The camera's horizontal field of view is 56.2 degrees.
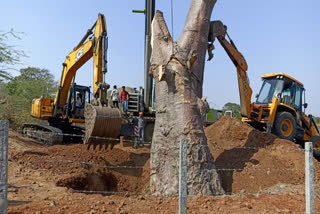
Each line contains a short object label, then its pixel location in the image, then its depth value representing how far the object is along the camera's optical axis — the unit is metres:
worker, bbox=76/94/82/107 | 12.53
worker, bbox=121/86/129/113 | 12.33
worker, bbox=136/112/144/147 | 11.25
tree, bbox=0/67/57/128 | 14.71
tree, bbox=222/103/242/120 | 43.50
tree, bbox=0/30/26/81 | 9.75
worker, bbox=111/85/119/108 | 10.88
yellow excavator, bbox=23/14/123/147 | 7.13
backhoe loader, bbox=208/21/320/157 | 9.55
